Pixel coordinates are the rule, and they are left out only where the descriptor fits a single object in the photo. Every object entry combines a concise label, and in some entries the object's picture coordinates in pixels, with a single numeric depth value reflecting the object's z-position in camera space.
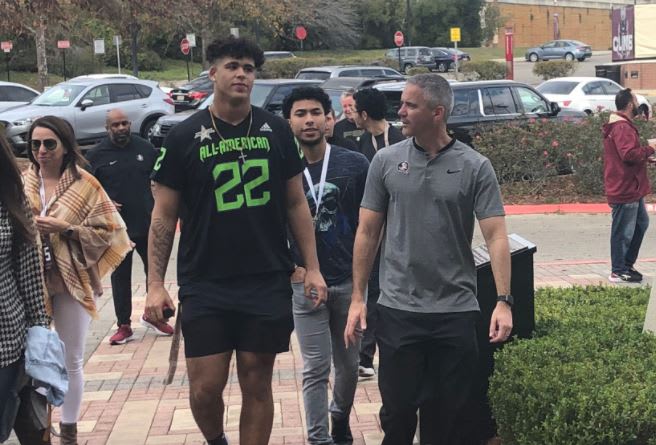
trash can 4.77
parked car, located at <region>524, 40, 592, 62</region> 66.56
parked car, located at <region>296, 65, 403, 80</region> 30.81
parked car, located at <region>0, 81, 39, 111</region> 25.78
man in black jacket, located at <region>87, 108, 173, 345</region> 7.86
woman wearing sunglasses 5.26
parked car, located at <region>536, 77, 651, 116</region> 27.50
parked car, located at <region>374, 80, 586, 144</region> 16.81
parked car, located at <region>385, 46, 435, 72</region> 57.59
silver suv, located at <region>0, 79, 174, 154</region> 22.06
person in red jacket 9.14
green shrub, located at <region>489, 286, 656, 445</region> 3.74
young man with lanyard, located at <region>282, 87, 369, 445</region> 5.03
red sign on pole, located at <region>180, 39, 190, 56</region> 45.67
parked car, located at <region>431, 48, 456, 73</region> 60.09
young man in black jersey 4.25
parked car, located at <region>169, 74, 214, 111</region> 29.47
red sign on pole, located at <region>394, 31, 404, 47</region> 48.81
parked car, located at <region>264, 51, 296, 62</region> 49.62
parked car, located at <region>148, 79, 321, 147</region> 18.78
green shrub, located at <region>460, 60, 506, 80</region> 41.75
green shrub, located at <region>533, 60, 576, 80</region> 44.28
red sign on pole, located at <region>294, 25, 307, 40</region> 58.00
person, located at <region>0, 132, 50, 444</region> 3.65
